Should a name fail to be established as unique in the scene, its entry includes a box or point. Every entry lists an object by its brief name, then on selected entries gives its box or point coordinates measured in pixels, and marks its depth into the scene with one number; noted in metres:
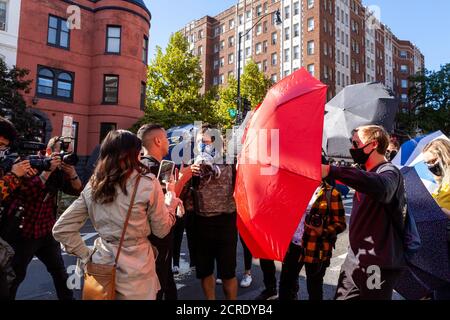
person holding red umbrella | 2.30
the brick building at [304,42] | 46.03
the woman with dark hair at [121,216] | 2.33
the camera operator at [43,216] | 3.44
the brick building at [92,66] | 22.08
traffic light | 18.42
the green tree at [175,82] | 26.17
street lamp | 17.84
